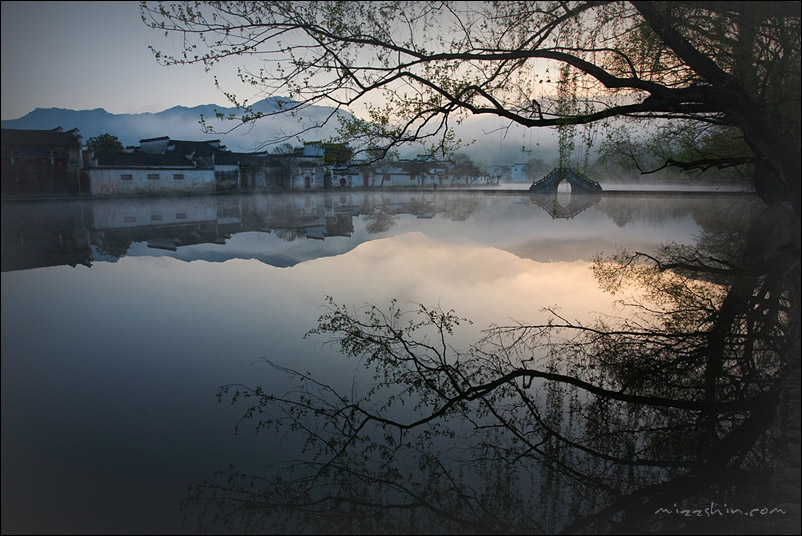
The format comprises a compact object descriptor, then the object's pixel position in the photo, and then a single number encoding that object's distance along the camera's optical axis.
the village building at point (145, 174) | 34.34
